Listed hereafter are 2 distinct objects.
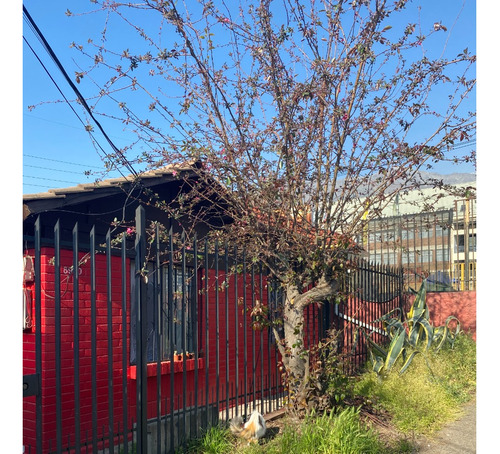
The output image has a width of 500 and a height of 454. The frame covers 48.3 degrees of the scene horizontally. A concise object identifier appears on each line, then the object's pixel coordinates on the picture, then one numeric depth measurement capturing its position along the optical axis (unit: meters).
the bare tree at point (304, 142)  5.50
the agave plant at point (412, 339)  7.99
